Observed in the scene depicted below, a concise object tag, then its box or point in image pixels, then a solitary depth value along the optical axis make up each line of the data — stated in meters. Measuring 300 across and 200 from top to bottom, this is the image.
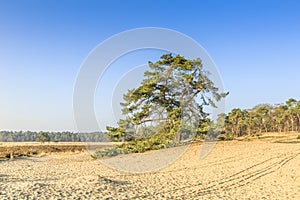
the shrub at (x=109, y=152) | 20.37
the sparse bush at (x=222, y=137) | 30.31
